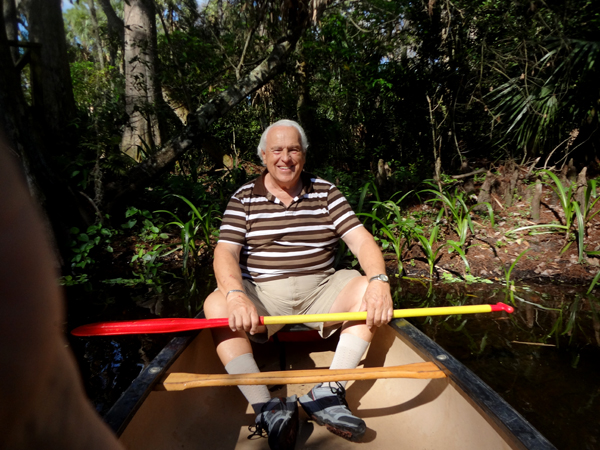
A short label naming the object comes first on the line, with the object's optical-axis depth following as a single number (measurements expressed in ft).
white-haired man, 5.64
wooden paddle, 4.89
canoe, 4.16
